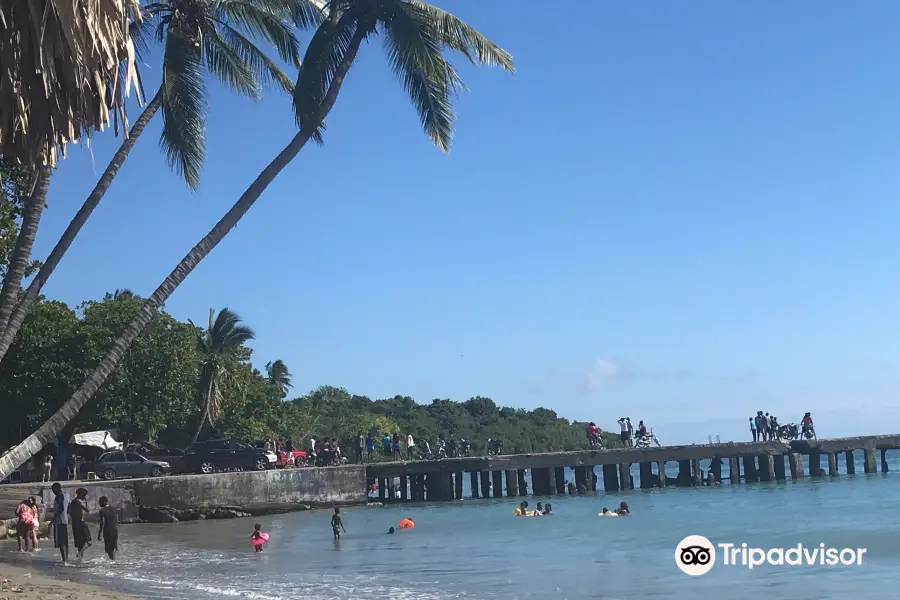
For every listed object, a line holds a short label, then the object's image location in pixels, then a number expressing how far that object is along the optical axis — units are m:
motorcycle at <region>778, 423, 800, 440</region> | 53.38
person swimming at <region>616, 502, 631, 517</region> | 36.25
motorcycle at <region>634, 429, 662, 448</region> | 50.88
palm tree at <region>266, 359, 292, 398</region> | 80.94
